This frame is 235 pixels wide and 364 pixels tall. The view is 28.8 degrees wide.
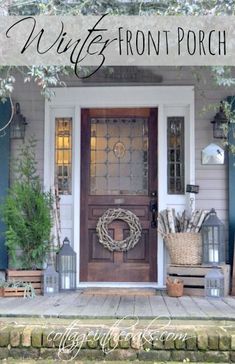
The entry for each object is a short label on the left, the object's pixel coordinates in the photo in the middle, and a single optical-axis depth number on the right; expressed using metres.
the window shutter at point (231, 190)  4.32
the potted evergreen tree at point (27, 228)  4.13
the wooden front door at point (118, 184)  4.53
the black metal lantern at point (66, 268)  4.21
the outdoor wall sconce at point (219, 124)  4.29
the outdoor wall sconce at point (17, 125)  4.46
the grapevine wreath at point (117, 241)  4.49
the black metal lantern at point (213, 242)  4.11
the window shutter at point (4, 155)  4.48
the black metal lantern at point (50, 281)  4.08
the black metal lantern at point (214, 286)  3.94
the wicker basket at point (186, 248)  4.14
